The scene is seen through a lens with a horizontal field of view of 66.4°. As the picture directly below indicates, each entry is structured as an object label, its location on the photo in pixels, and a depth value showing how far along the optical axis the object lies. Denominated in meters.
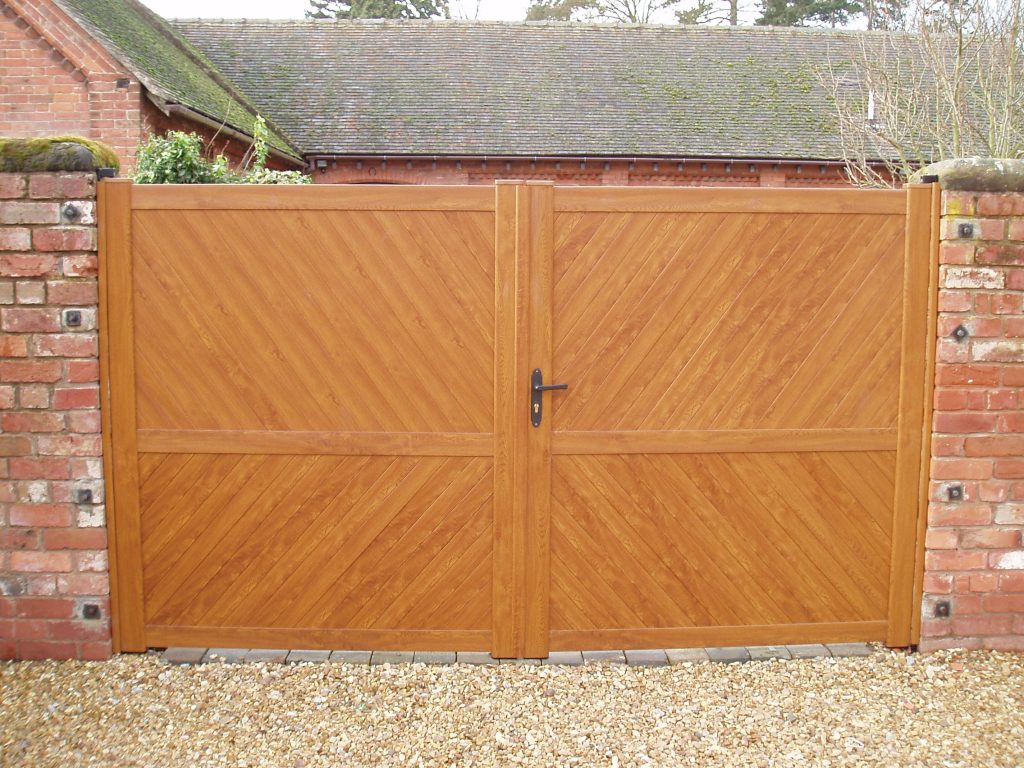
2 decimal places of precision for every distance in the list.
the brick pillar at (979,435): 3.62
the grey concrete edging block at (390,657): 3.68
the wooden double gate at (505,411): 3.61
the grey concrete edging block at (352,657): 3.69
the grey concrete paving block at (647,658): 3.69
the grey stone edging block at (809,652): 3.77
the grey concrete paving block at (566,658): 3.68
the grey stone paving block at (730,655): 3.73
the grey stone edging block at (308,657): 3.69
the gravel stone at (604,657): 3.70
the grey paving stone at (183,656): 3.69
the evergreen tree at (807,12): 28.39
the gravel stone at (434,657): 3.69
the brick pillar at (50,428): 3.53
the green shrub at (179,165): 6.59
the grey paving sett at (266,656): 3.69
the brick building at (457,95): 10.18
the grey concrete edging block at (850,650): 3.78
